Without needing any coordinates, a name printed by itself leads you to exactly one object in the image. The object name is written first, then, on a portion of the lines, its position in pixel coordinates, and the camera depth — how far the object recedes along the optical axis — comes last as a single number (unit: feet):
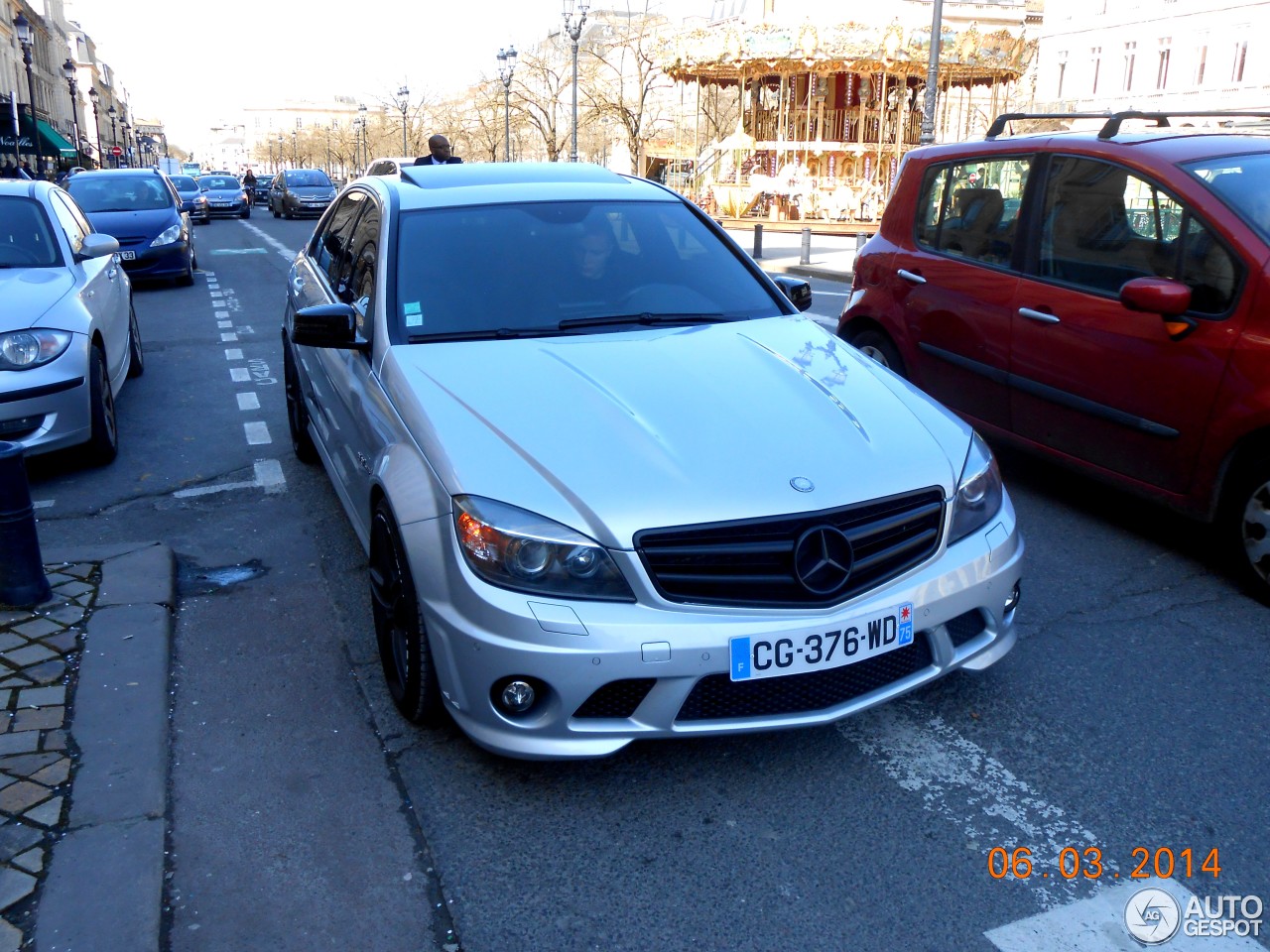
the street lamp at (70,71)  167.16
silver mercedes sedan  9.68
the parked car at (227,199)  122.83
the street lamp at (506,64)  119.85
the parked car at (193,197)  99.90
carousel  108.47
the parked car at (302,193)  116.78
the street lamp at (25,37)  120.15
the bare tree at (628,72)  139.64
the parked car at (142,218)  51.19
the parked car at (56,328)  19.45
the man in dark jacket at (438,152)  37.85
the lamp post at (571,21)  96.12
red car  15.07
